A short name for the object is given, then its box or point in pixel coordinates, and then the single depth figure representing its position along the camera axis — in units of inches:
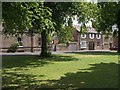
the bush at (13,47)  1270.3
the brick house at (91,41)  1696.2
